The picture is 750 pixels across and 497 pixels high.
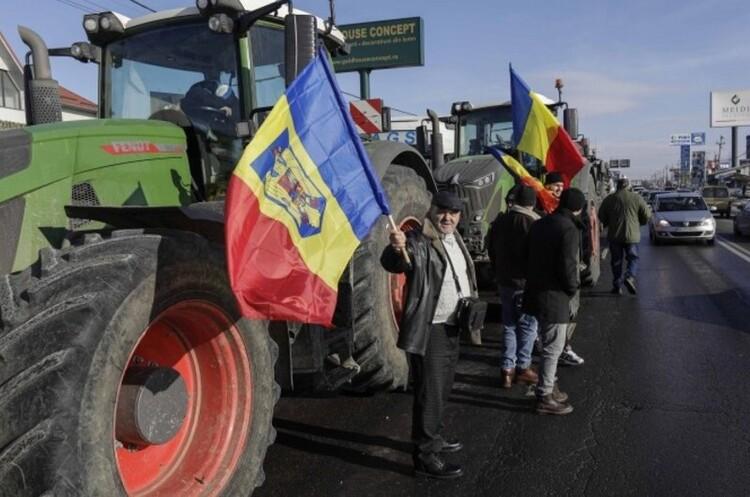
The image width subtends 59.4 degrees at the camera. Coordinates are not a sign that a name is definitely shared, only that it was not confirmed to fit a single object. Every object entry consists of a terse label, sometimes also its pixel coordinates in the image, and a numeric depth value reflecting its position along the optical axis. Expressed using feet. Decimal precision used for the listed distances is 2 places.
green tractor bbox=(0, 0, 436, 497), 7.39
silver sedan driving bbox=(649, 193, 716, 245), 59.06
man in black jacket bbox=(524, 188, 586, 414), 15.94
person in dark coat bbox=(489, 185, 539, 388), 18.57
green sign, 80.43
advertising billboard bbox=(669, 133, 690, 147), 303.42
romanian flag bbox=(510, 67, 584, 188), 21.72
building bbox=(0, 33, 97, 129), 65.64
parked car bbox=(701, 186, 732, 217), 105.50
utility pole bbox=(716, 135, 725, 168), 387.92
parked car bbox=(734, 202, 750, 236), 65.69
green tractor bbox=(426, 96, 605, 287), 27.89
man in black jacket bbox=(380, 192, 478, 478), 12.69
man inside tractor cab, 13.85
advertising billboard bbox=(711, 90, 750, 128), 232.94
